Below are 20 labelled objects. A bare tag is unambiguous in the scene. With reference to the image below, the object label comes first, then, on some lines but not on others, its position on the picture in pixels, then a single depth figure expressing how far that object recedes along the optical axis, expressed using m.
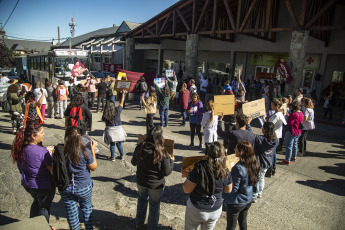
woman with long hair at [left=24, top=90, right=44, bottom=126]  6.75
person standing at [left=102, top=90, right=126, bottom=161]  5.63
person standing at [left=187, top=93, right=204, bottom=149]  7.07
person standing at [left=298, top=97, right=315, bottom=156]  6.62
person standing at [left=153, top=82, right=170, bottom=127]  8.83
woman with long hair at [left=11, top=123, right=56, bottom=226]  3.01
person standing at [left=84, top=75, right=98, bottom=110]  11.63
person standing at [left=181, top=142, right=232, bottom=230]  2.69
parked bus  16.49
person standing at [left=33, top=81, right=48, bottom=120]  8.29
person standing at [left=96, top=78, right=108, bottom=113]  11.05
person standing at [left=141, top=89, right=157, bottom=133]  8.01
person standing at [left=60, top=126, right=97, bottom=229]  2.95
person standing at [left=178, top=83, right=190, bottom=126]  9.65
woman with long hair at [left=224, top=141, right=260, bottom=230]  3.03
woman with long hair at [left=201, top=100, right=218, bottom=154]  5.91
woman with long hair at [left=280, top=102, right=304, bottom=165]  6.04
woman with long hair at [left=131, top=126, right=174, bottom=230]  3.12
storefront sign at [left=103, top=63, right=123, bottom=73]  24.88
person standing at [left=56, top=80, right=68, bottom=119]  9.62
